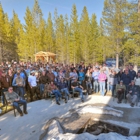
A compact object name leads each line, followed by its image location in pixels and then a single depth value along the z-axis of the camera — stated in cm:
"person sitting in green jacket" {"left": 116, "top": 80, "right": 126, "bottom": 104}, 700
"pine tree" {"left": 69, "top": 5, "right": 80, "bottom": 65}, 2489
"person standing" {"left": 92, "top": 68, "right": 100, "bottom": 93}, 834
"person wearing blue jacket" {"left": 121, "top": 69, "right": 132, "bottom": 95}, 739
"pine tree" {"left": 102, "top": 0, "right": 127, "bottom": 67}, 1616
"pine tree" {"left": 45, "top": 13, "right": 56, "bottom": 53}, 2886
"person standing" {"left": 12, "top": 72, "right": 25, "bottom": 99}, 648
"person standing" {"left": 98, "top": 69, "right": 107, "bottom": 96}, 793
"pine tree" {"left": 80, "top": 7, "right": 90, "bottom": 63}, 2412
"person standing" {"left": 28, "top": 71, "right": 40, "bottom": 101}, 709
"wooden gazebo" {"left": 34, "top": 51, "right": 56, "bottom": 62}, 2212
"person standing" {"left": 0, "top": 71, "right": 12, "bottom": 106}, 610
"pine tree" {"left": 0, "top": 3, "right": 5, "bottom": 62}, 2186
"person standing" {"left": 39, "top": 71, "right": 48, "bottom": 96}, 737
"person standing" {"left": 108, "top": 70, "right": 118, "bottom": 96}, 777
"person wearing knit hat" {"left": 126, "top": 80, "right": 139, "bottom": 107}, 668
